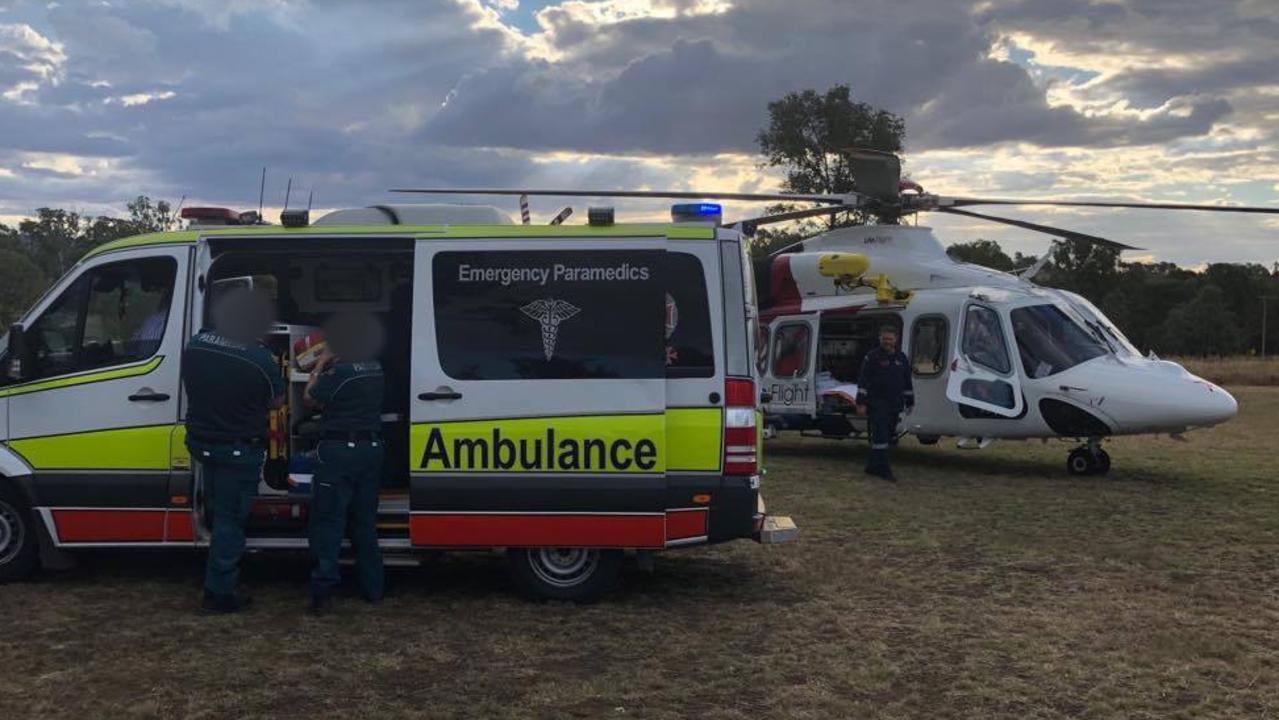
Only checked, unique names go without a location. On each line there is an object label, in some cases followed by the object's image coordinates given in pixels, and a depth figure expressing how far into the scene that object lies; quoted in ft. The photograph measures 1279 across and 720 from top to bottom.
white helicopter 38.24
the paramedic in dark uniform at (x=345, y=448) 18.97
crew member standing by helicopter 39.29
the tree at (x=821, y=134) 137.80
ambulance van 19.13
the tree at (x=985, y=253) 157.38
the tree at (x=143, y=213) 113.72
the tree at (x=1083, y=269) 214.07
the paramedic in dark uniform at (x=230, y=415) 18.53
